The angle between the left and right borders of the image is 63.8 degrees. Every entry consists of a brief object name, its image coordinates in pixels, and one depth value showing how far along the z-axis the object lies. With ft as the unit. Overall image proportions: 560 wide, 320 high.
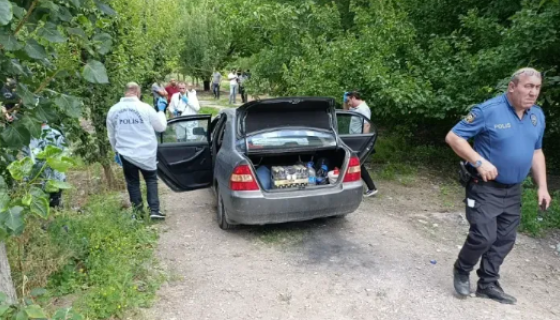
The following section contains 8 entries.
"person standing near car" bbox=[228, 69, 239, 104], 78.18
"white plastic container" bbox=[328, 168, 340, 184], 17.93
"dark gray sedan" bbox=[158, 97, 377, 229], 16.43
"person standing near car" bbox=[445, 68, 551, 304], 11.49
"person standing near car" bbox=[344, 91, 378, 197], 22.72
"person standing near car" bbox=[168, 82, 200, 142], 36.06
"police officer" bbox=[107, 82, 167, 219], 17.92
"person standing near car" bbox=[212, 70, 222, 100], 87.92
